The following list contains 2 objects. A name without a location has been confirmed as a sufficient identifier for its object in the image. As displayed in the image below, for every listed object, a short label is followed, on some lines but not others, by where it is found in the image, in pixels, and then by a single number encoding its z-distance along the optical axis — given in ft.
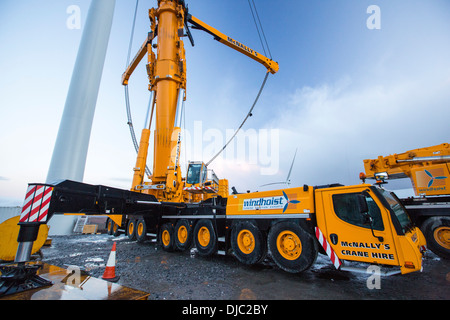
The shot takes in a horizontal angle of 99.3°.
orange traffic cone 11.55
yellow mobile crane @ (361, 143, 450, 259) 17.02
